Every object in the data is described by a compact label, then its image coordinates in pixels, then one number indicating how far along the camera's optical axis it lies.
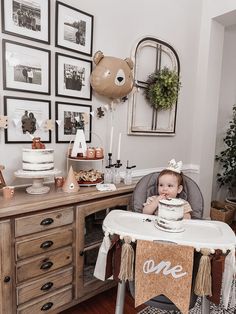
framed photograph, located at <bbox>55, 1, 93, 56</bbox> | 1.83
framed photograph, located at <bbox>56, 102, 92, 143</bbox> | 1.92
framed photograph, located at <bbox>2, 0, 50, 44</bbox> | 1.60
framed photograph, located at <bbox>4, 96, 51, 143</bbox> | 1.68
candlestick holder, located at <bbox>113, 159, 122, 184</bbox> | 2.03
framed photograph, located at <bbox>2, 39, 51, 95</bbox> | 1.63
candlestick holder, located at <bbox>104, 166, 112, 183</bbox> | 2.00
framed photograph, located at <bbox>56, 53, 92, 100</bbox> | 1.88
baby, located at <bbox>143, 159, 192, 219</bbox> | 1.61
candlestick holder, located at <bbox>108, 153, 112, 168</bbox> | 2.13
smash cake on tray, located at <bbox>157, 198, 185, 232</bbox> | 1.28
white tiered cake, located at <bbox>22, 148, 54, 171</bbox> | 1.54
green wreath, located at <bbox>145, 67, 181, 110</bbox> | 2.41
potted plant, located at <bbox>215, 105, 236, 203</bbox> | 3.44
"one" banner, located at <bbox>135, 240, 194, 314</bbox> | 1.15
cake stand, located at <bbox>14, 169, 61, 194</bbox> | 1.52
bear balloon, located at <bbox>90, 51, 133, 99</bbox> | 1.95
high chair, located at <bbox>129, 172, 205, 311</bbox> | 1.65
